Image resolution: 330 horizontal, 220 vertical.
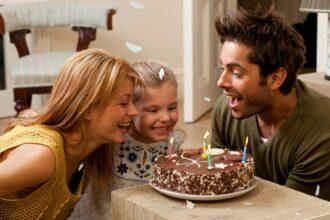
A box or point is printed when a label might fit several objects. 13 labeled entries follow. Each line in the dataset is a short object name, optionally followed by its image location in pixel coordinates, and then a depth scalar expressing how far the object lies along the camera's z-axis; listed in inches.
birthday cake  74.4
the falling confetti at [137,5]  210.5
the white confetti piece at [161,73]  97.5
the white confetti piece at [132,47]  212.5
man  92.1
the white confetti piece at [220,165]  76.6
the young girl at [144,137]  96.6
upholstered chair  171.3
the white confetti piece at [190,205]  74.0
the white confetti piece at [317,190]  92.7
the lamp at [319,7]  130.7
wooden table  72.1
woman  83.7
